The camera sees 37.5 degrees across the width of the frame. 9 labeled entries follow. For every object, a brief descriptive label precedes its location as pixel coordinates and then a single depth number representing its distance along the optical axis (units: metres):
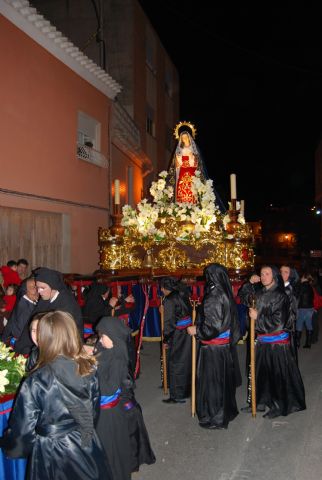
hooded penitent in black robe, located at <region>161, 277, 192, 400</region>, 6.39
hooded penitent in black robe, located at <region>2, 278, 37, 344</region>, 5.50
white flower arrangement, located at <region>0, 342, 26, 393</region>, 3.33
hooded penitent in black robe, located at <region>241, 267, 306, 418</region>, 5.64
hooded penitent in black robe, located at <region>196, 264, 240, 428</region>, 5.36
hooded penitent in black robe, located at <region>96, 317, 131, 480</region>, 3.56
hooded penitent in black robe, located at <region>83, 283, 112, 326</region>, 6.61
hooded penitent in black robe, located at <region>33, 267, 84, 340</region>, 4.59
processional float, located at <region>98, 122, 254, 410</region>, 9.03
